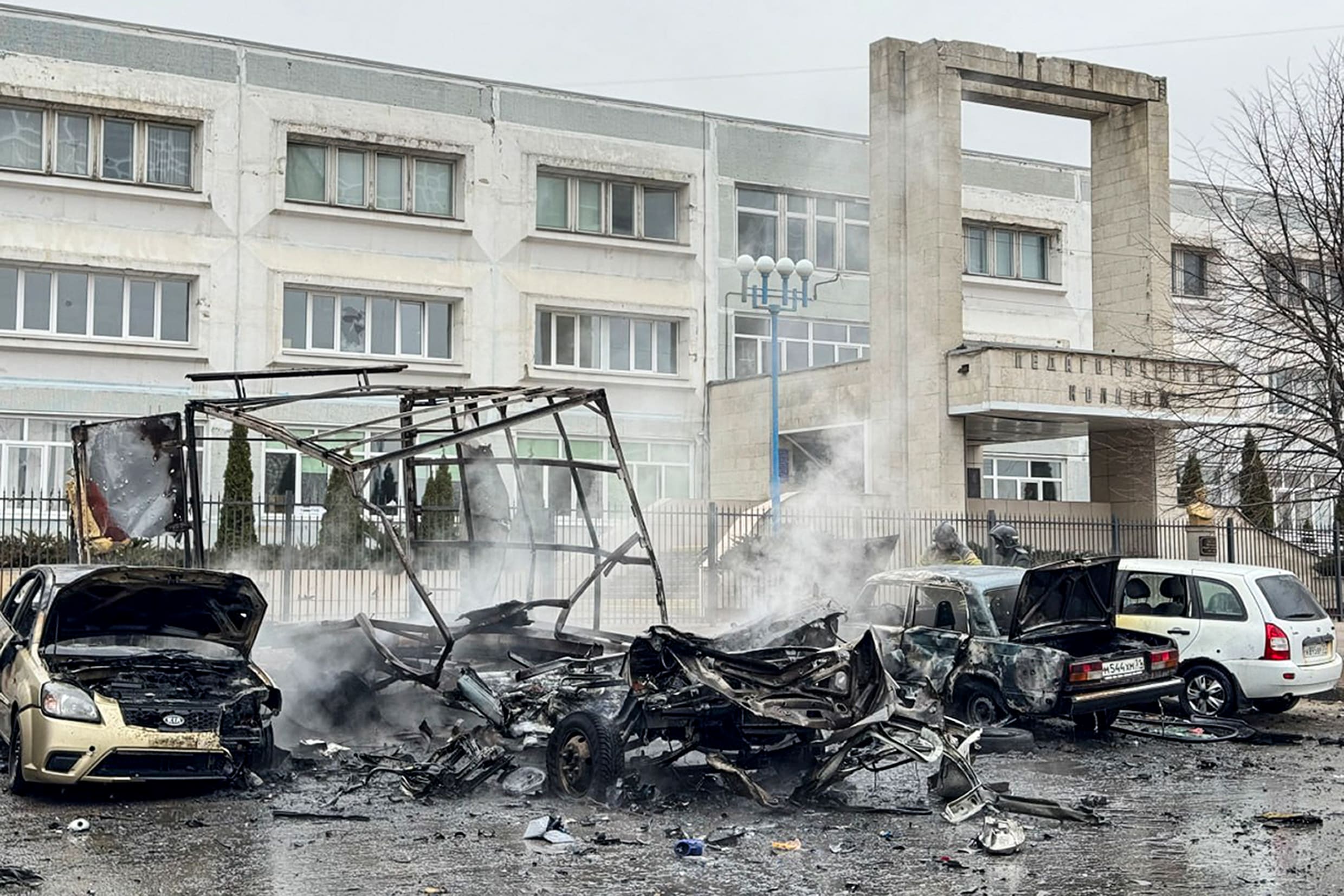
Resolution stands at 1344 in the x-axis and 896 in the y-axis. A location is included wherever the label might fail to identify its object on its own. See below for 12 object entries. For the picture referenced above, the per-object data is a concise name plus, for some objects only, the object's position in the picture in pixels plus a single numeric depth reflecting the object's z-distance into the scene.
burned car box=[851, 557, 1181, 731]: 11.89
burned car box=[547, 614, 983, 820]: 9.14
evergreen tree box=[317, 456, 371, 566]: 19.12
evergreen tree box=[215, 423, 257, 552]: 18.86
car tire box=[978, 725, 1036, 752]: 11.92
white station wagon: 13.53
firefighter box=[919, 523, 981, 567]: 16.11
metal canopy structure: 11.34
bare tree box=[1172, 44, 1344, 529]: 17.72
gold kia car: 9.12
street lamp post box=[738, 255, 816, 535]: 25.58
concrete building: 27.56
